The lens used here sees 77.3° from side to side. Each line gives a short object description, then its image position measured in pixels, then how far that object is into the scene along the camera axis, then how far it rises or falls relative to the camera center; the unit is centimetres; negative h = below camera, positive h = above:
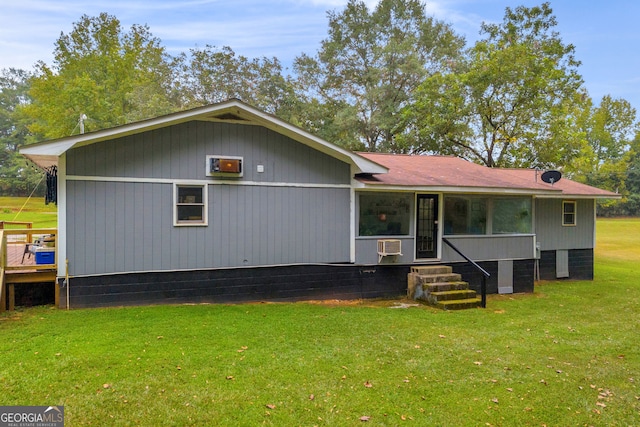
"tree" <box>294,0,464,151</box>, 2331 +899
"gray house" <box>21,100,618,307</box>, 717 -11
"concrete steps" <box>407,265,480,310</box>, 848 -172
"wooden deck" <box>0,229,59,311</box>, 712 -118
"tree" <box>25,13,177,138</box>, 2284 +863
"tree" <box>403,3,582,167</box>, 1777 +537
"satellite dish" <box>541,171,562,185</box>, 1184 +104
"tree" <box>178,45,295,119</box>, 2536 +843
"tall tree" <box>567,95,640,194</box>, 3912 +770
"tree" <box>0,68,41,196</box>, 3562 +760
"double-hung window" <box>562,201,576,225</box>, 1352 -1
